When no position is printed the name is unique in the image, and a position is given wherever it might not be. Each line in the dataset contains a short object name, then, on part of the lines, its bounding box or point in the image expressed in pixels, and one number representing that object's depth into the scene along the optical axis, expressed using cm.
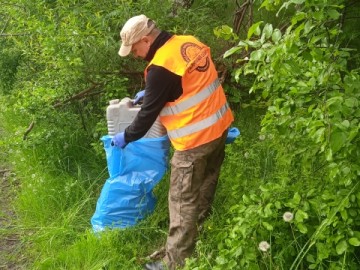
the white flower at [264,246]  241
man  273
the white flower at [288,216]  235
